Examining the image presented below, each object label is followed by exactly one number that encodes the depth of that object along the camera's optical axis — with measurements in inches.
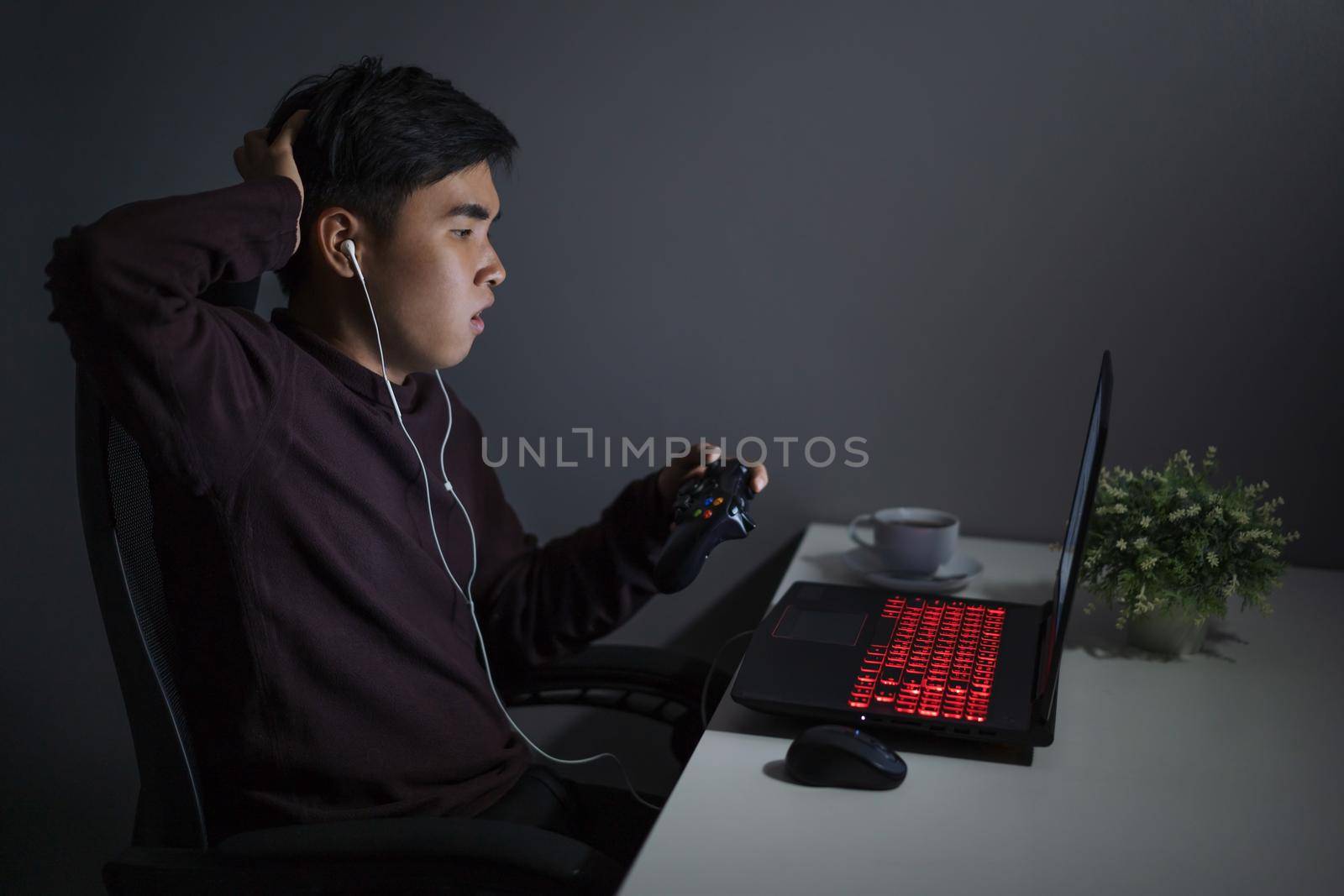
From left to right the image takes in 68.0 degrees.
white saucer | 48.7
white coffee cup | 49.1
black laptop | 32.7
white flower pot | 41.5
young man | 30.9
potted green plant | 40.8
